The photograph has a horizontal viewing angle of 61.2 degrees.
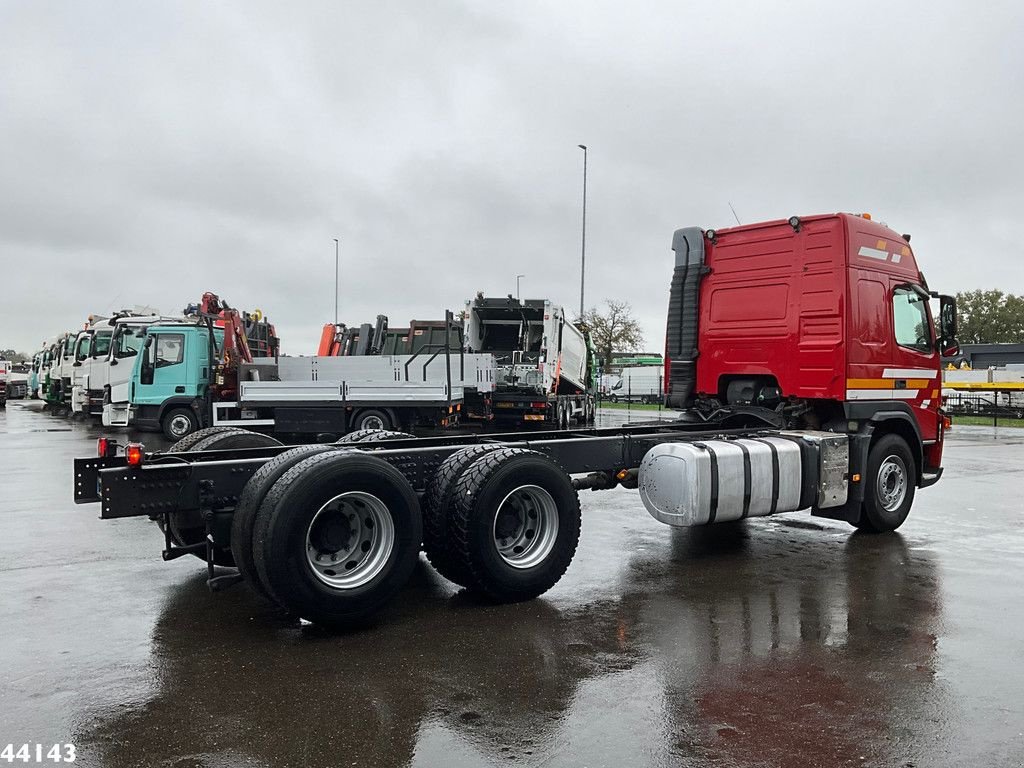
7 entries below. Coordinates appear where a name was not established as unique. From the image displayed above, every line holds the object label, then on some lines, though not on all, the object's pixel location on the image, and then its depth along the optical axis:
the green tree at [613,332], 58.25
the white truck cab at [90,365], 24.61
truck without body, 5.38
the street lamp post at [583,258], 34.25
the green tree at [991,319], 73.88
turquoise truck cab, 20.08
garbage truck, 20.33
